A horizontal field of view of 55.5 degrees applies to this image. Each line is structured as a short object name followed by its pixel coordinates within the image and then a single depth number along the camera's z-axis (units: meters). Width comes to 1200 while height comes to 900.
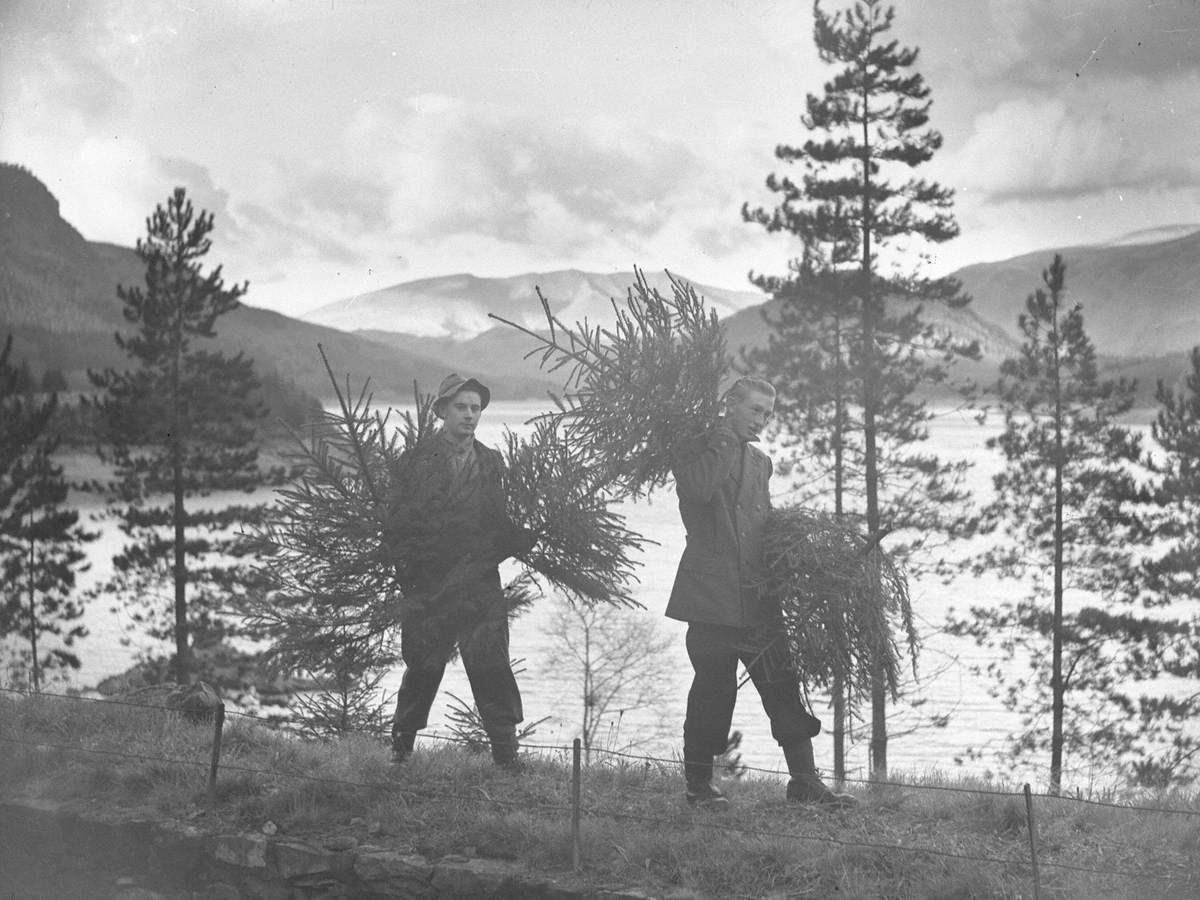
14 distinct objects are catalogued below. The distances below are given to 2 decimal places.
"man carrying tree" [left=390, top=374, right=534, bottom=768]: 5.33
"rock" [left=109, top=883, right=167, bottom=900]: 5.42
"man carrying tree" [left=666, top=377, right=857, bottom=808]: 4.91
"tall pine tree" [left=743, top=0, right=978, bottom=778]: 16.11
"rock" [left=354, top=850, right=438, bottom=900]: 4.77
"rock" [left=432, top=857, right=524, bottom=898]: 4.62
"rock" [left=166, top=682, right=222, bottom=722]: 6.76
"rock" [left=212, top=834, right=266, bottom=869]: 5.12
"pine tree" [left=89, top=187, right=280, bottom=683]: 18.47
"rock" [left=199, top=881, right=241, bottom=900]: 5.19
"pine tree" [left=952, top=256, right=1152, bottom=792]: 17.62
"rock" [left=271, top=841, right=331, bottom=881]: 4.99
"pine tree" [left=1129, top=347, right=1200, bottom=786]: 16.17
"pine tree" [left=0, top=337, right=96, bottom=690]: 18.55
